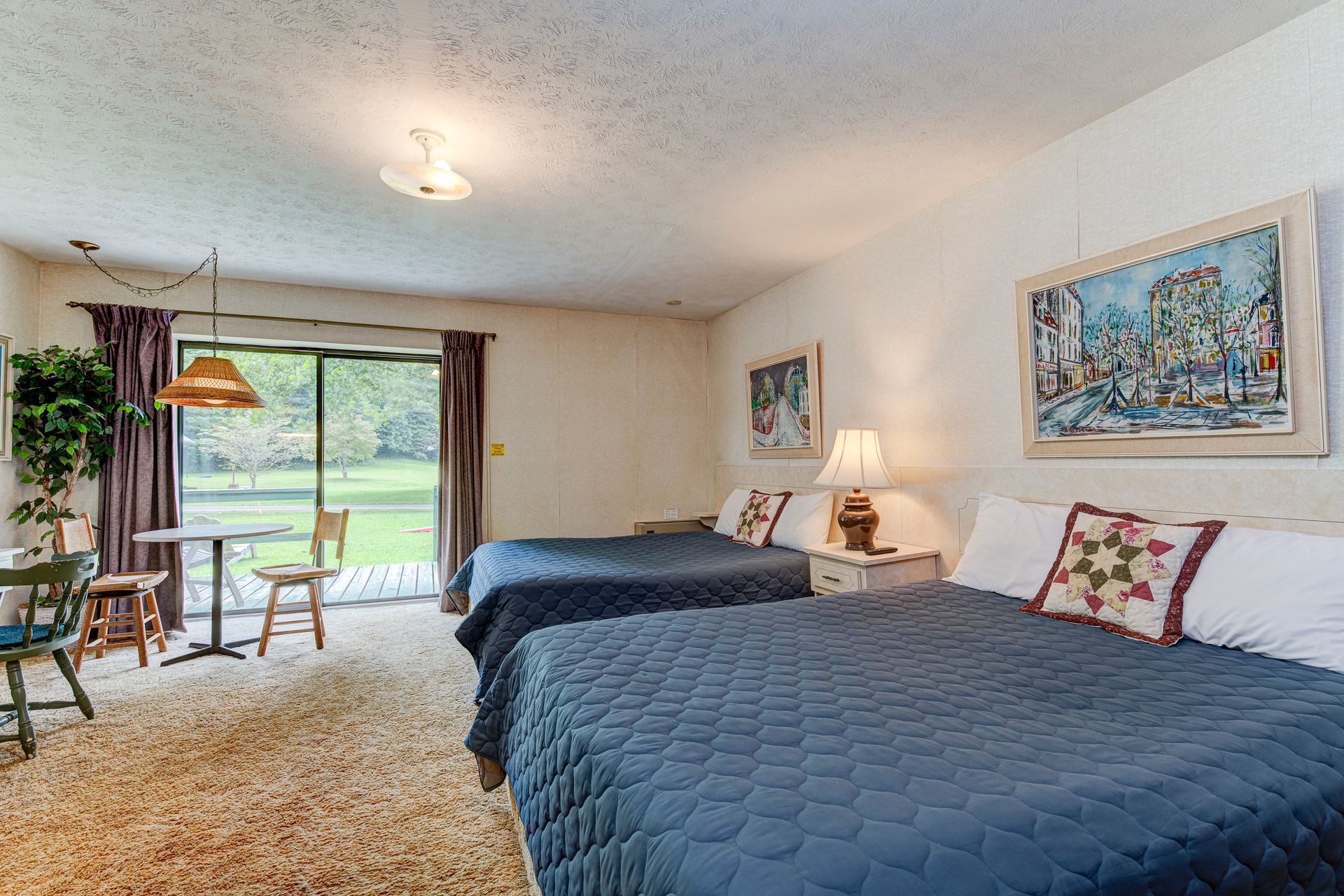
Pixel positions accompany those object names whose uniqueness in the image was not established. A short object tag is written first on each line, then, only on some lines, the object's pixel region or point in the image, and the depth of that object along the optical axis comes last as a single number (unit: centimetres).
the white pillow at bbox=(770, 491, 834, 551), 373
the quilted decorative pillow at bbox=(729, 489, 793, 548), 402
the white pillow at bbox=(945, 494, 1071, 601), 232
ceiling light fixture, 241
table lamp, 320
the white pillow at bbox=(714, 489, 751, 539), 454
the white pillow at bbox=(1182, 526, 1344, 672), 158
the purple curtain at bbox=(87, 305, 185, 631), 405
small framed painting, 419
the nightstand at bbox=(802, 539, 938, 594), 298
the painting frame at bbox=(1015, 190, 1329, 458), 182
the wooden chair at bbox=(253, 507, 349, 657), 370
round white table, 356
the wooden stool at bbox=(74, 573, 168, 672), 343
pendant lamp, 339
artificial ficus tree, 371
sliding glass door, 461
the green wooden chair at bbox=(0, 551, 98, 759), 246
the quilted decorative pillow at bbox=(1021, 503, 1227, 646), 185
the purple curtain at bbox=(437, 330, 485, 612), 486
